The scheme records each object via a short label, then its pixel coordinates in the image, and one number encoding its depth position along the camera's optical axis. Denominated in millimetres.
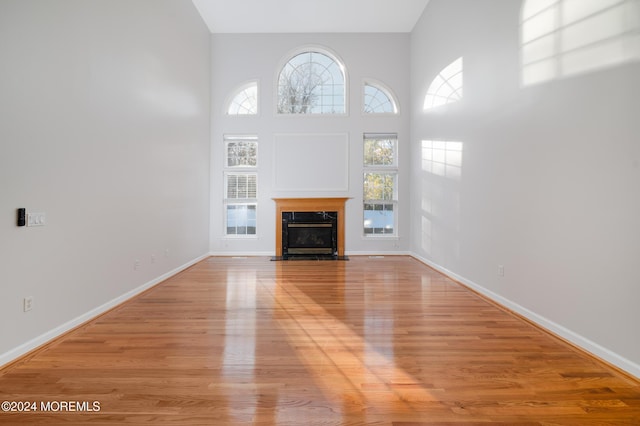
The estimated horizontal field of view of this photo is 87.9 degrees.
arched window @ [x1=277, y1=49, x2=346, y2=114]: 6906
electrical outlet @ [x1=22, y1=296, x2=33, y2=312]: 2391
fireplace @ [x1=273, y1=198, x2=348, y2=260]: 6758
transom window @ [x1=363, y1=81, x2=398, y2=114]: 6910
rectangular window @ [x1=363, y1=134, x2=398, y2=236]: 6902
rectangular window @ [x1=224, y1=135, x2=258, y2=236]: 6852
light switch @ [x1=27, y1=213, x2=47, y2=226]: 2438
